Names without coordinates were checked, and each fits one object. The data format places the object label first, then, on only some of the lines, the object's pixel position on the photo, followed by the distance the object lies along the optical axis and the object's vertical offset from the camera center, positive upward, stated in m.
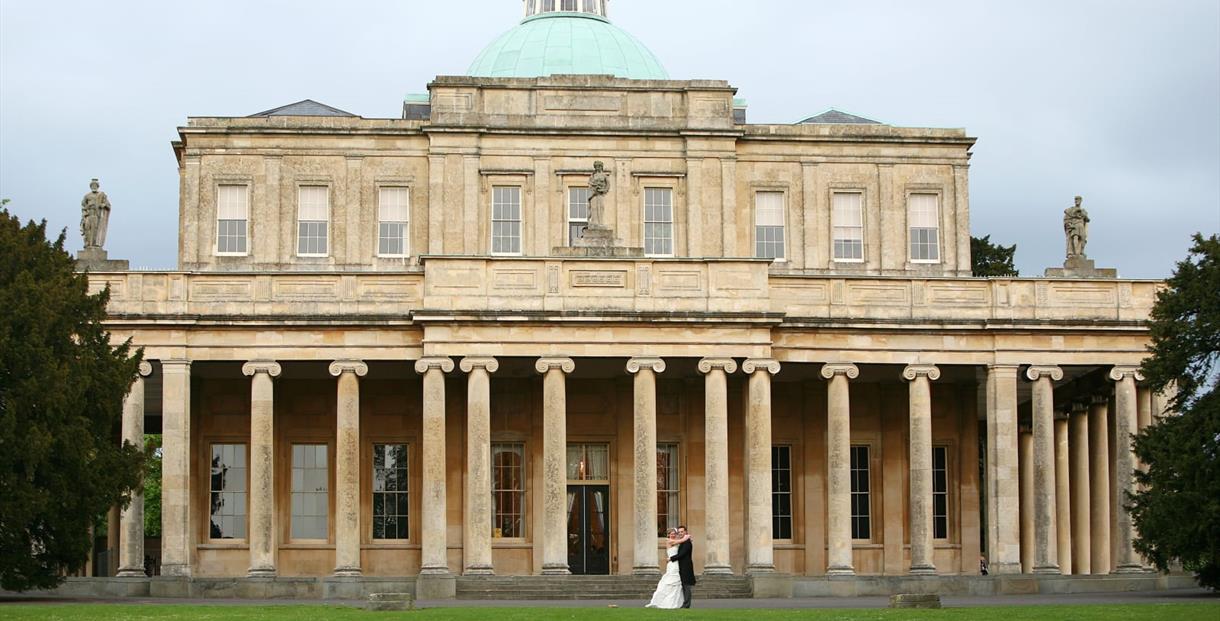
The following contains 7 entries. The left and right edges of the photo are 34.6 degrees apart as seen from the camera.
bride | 37.88 -2.44
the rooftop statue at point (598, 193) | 50.44 +6.89
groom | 37.72 -1.96
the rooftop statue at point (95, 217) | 51.44 +6.47
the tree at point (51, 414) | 39.94 +1.04
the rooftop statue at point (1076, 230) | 53.09 +6.16
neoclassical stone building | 48.84 +2.80
